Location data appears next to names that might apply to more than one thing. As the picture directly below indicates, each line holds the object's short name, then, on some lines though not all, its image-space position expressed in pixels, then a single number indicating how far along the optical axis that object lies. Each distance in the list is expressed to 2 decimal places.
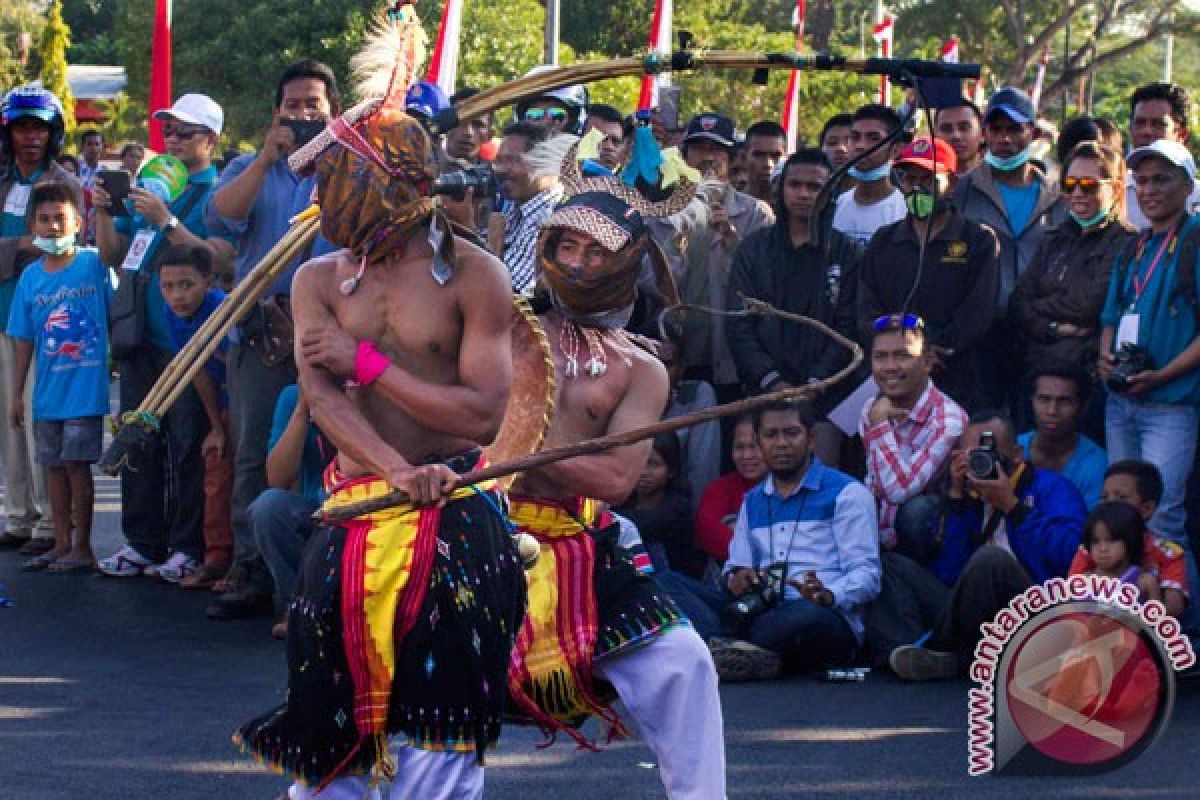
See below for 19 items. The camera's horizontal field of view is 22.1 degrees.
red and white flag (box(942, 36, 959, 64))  28.47
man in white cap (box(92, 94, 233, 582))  14.60
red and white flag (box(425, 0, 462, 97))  18.02
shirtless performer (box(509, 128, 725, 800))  7.65
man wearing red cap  12.98
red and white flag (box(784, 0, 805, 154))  24.62
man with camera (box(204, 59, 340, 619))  13.19
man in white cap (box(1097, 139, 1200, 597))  11.90
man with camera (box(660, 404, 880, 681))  11.69
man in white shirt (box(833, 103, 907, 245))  14.26
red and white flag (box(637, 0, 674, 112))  22.55
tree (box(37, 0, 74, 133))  54.64
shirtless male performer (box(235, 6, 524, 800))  6.83
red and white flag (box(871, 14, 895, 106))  36.27
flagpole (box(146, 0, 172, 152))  18.71
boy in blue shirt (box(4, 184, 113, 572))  14.95
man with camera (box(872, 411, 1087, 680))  11.40
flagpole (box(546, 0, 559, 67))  28.38
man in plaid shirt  12.42
